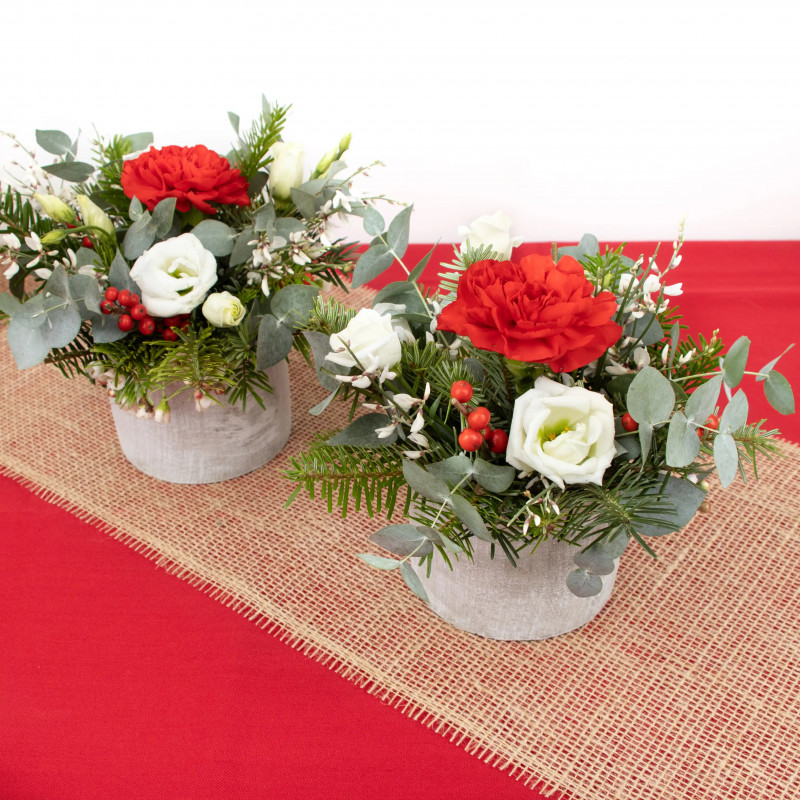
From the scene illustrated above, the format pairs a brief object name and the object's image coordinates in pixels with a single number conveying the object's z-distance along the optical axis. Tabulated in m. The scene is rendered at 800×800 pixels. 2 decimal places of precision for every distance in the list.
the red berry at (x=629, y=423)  0.51
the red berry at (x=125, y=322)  0.63
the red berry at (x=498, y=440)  0.52
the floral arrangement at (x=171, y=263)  0.63
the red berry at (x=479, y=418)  0.48
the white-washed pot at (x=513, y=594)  0.56
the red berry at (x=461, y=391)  0.49
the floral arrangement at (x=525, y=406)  0.47
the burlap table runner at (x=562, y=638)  0.55
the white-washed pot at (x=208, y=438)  0.73
